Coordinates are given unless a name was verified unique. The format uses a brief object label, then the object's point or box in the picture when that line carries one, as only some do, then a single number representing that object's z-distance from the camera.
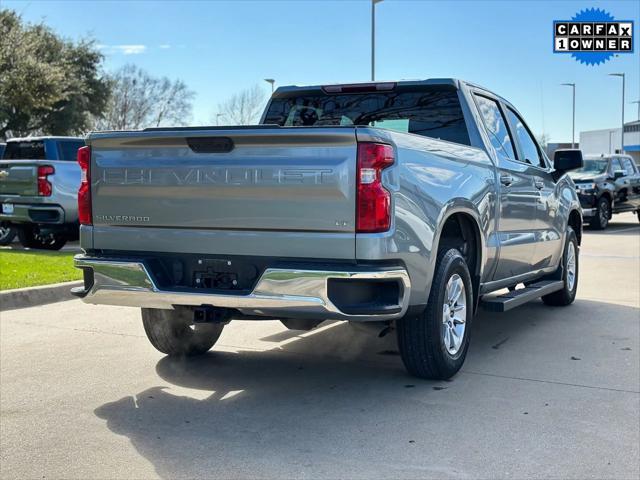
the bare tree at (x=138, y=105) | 58.84
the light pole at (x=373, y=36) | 21.78
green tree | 22.03
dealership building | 85.81
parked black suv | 19.48
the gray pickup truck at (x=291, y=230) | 4.15
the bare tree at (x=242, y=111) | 51.91
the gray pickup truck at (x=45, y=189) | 12.03
